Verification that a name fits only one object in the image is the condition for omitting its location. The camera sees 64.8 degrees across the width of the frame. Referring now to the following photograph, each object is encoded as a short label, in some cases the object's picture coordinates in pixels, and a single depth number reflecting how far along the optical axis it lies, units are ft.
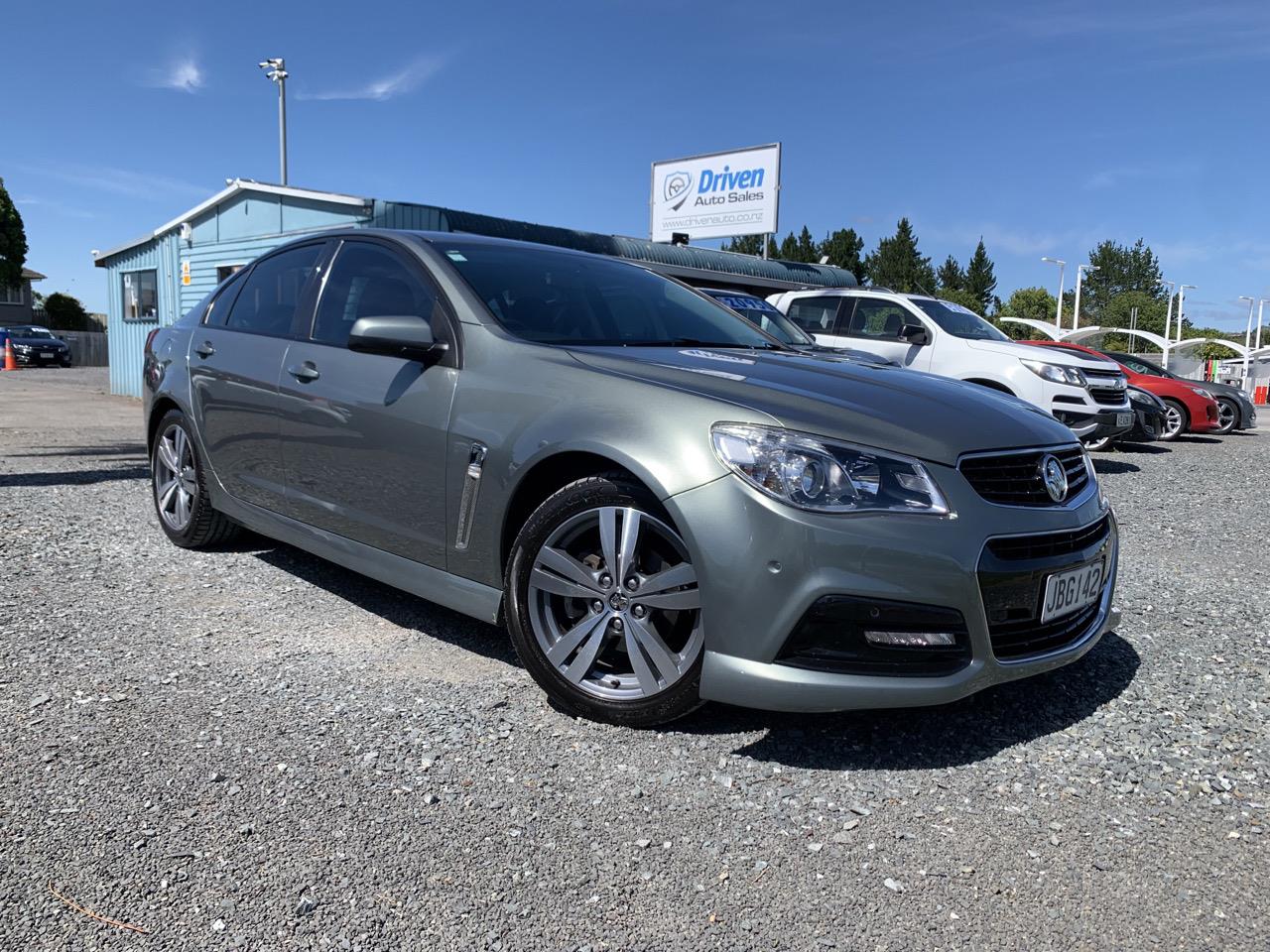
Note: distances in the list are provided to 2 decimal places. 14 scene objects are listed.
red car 52.03
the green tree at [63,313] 162.61
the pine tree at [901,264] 300.81
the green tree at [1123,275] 426.10
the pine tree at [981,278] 336.90
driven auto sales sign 92.53
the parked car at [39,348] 107.65
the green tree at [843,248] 273.75
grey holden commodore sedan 8.62
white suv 34.65
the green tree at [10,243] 171.83
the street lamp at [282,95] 90.17
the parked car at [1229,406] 55.42
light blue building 48.52
